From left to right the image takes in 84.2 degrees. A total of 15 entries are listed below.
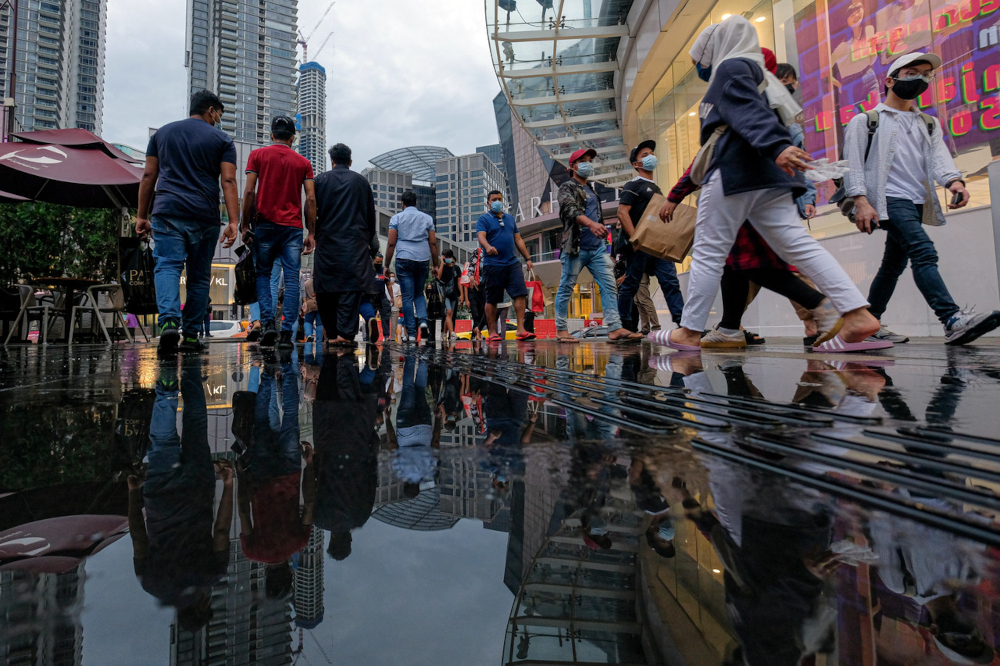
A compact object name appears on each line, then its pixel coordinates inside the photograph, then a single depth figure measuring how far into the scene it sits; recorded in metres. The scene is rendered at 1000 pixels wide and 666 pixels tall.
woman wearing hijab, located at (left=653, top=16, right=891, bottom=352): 2.80
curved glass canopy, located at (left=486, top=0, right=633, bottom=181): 12.05
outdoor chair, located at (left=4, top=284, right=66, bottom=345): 6.68
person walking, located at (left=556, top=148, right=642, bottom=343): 5.70
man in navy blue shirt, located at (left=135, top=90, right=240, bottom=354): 4.06
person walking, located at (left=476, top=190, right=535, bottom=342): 6.60
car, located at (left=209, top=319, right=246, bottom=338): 19.69
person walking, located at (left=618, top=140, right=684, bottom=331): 5.43
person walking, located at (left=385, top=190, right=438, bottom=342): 6.75
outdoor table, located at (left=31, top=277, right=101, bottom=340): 6.15
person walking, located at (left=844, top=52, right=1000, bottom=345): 3.70
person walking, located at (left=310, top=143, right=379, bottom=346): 5.00
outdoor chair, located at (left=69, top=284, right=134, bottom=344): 6.50
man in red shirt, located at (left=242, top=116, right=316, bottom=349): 4.79
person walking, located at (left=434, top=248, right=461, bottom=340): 9.57
